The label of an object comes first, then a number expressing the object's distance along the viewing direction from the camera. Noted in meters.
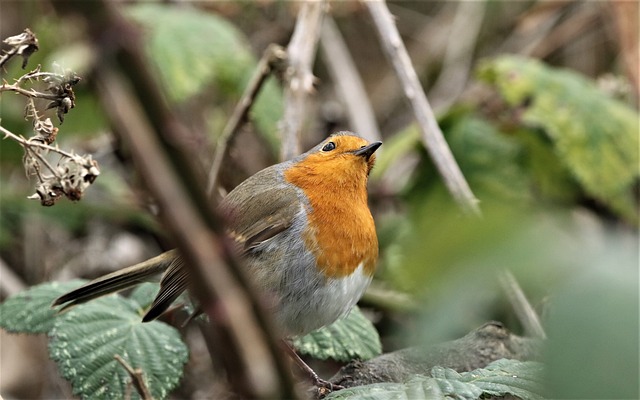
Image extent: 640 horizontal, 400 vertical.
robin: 4.90
